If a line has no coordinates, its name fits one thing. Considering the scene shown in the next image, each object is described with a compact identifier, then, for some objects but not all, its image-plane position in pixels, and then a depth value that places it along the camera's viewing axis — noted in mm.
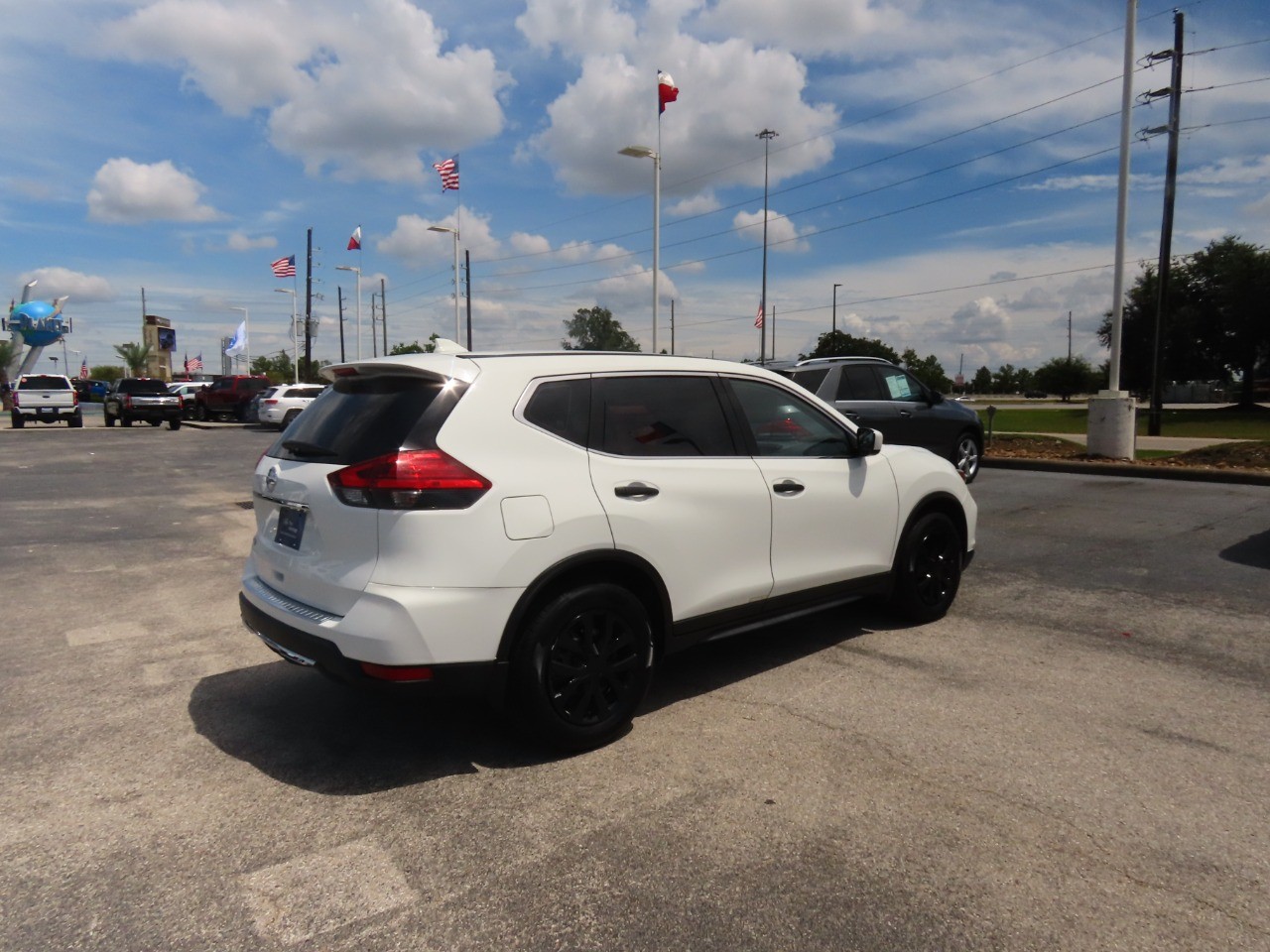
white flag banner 58512
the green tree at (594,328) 84938
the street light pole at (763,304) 43594
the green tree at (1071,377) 96000
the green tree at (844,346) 74750
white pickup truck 31672
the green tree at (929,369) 102625
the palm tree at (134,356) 101900
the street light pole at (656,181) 22016
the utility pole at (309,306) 53969
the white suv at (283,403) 30109
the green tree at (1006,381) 150875
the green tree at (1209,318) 37281
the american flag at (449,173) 31766
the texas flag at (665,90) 21734
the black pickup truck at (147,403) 31953
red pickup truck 37562
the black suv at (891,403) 11688
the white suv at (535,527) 3381
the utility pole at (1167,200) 23469
